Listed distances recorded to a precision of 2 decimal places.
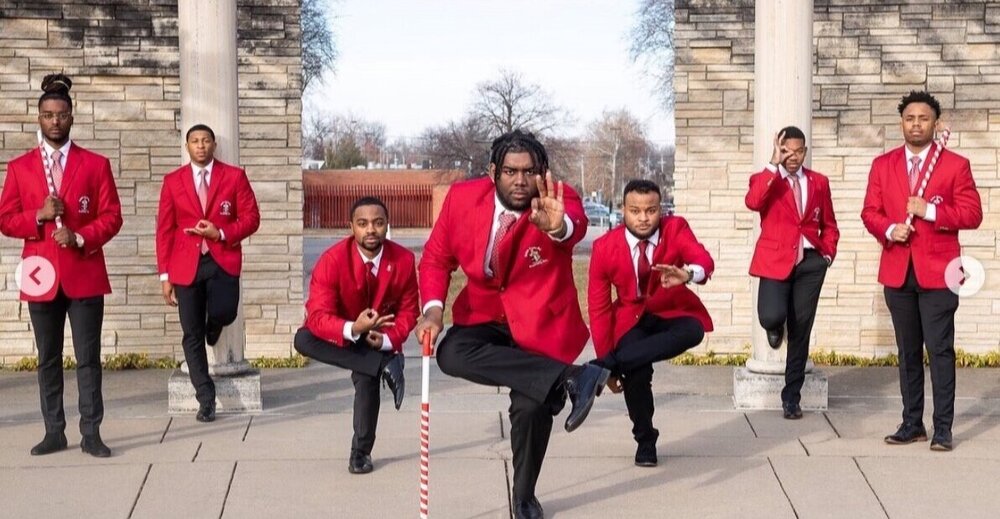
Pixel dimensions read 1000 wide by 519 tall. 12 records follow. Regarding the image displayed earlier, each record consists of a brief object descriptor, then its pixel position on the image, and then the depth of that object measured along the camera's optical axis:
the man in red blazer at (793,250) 8.77
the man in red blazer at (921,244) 7.97
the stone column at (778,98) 9.17
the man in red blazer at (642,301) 7.31
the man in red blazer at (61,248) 7.85
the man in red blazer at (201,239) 8.67
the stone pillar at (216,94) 9.06
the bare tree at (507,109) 38.75
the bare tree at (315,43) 39.78
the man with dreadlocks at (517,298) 6.25
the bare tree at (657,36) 46.62
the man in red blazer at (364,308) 7.25
